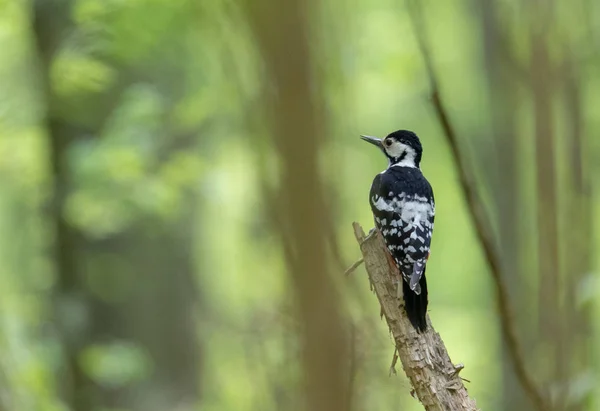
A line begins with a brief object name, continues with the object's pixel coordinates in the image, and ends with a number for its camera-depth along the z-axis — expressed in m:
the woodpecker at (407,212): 6.33
